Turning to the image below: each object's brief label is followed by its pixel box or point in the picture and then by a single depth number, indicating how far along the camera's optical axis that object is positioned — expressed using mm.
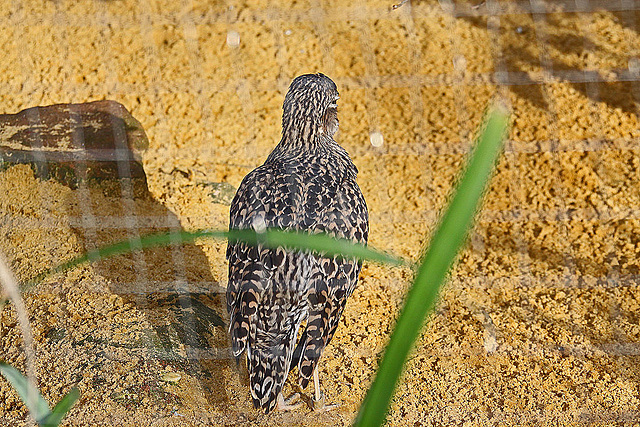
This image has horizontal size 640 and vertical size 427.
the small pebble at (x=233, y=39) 10133
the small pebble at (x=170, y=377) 5156
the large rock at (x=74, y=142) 7246
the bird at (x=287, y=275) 4937
